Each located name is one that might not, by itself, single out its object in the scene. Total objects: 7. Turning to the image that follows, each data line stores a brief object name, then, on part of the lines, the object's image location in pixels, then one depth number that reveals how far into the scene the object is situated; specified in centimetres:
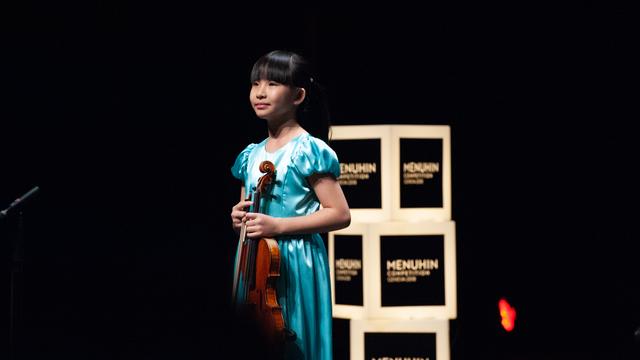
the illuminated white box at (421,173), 805
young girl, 470
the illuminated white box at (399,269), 799
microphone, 611
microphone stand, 631
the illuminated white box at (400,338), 796
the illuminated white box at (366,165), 801
